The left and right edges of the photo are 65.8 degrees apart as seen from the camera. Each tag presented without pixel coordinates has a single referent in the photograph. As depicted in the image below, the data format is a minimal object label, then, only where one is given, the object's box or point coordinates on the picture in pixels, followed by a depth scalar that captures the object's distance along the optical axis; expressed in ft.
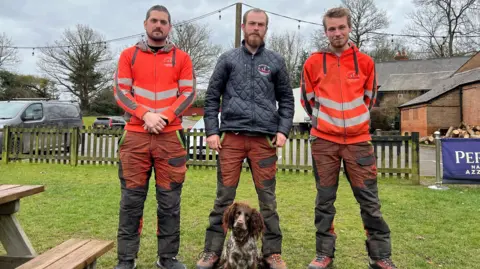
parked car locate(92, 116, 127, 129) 102.38
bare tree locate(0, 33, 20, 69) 142.31
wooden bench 7.06
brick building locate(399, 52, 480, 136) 83.46
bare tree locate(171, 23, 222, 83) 134.92
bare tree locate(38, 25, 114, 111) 149.38
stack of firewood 74.26
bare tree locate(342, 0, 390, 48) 133.08
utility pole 50.72
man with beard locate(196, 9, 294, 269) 10.31
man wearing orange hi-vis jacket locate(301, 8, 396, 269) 10.30
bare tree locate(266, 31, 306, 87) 166.81
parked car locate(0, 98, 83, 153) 35.78
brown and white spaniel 9.40
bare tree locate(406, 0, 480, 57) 128.16
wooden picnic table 9.64
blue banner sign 23.52
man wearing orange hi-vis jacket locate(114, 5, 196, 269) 9.91
